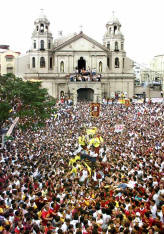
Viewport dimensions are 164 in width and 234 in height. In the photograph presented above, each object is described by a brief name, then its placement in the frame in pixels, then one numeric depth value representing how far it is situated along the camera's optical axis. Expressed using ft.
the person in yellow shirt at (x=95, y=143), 62.44
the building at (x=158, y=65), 296.75
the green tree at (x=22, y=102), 83.68
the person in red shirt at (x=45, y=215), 33.60
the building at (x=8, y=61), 259.19
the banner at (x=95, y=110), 103.14
